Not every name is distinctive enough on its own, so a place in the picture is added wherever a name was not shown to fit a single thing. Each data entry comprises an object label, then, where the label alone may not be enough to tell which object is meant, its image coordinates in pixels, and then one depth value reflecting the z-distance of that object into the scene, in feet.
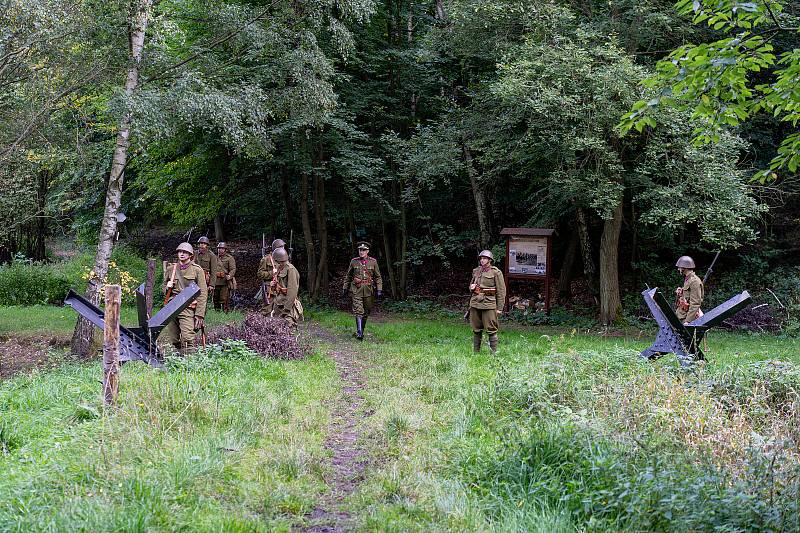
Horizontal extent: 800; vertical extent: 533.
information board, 58.95
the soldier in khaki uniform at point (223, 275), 61.41
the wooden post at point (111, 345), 20.62
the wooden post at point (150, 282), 42.62
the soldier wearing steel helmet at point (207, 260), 59.00
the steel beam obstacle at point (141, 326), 28.86
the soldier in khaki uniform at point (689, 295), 39.24
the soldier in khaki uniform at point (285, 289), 42.75
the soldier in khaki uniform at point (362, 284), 49.80
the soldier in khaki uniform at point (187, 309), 36.32
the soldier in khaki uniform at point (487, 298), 41.19
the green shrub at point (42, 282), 72.23
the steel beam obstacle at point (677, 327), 29.96
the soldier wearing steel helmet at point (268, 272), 44.62
